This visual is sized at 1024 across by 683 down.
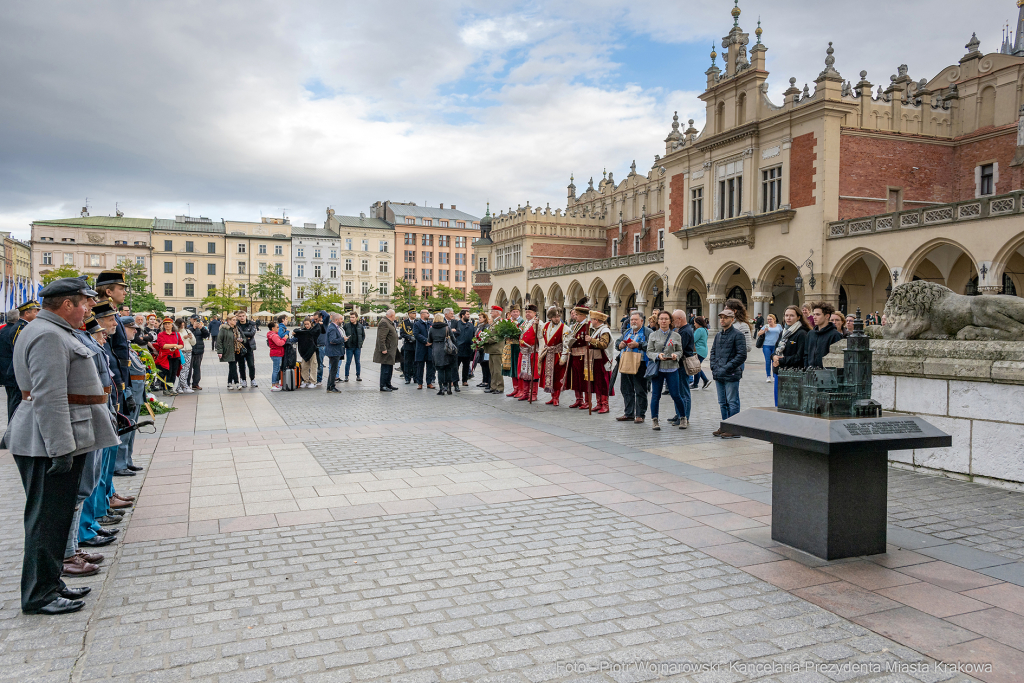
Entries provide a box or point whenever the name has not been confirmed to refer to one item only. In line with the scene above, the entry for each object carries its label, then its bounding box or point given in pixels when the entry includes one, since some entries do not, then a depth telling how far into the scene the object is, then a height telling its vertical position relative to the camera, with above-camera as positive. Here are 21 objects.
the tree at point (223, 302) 61.66 +1.73
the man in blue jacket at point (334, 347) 15.87 -0.64
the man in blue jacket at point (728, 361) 9.73 -0.55
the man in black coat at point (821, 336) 8.55 -0.15
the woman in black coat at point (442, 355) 15.41 -0.77
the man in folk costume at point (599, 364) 12.31 -0.77
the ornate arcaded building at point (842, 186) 26.33 +6.74
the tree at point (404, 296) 77.81 +2.93
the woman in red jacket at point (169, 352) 14.77 -0.72
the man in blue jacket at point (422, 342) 16.45 -0.51
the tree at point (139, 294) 62.69 +2.35
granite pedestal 4.49 -1.05
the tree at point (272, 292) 68.94 +2.86
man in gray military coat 3.79 -0.65
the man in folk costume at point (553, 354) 13.40 -0.66
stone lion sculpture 7.10 +0.11
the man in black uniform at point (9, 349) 8.01 -0.38
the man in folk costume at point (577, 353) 12.50 -0.58
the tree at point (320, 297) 65.29 +2.41
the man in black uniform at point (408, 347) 17.31 -0.68
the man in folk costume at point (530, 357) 13.98 -0.73
